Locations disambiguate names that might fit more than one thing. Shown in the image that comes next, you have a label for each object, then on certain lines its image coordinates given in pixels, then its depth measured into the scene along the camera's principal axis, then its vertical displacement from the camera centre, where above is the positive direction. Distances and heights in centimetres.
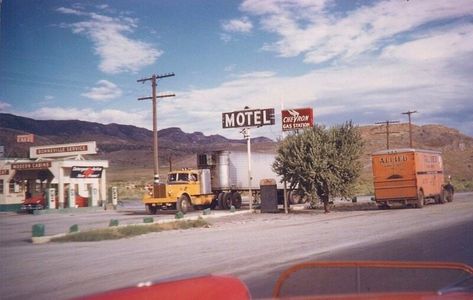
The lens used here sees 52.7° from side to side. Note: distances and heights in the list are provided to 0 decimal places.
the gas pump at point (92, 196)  3862 +3
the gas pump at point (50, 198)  3488 +2
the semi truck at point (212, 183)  2892 +49
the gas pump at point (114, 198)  3843 -25
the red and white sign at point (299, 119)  2816 +399
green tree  2611 +139
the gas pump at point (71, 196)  3684 +11
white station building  3688 +153
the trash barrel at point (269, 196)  2819 -45
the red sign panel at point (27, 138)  4782 +636
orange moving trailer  2564 +30
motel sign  3034 +453
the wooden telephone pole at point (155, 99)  3344 +697
